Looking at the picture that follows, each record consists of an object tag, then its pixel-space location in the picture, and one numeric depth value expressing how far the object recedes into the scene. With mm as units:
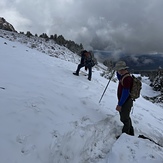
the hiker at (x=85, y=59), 12336
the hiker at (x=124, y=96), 6059
